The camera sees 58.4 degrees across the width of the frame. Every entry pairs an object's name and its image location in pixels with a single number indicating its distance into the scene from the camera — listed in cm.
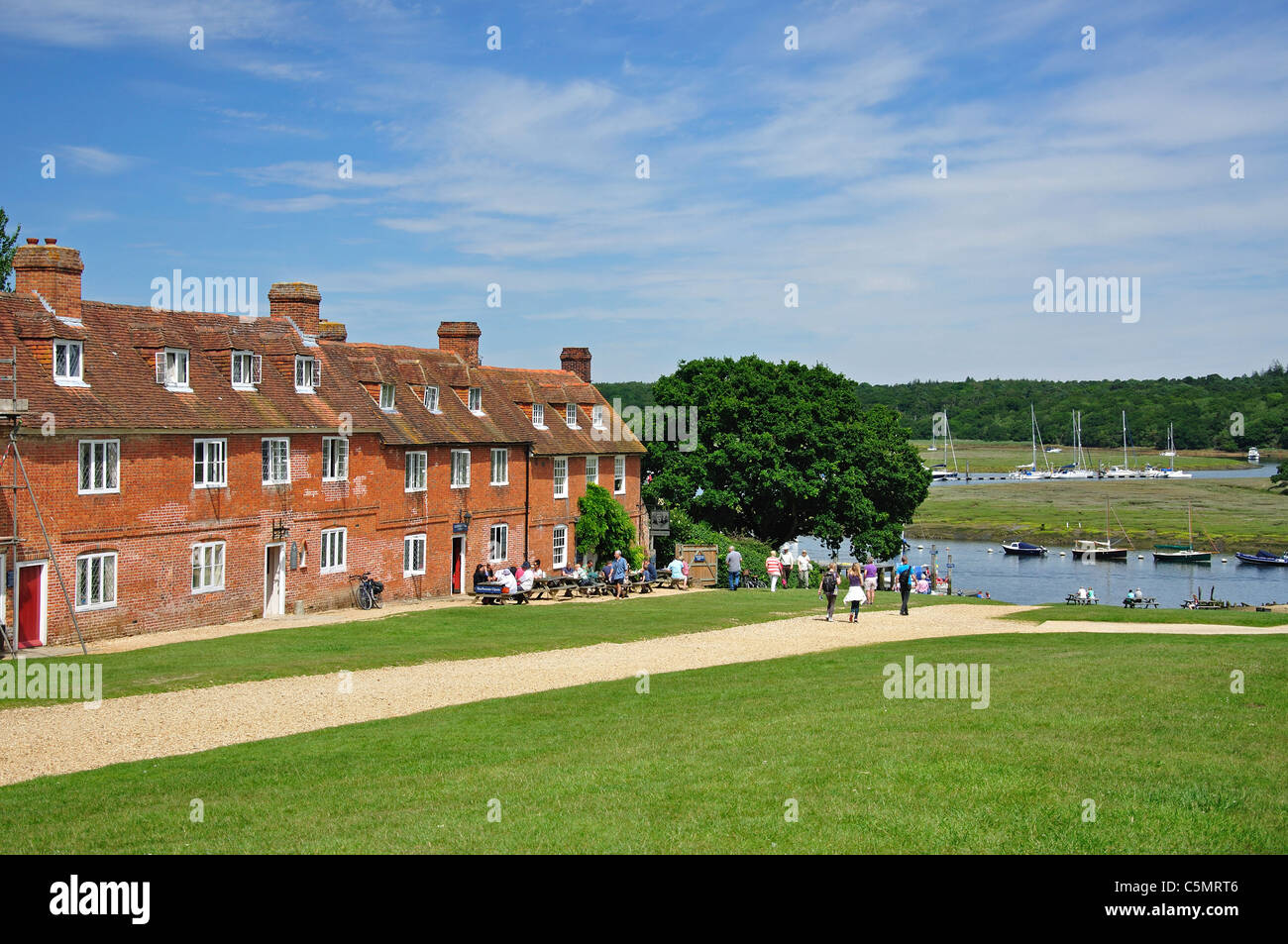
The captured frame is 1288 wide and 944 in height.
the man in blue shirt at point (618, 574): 4559
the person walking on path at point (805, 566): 5928
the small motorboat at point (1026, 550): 11766
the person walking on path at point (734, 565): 4891
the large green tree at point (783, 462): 6656
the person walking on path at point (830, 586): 3625
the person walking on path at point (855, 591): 3611
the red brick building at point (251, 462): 3256
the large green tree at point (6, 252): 6488
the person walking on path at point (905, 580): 3728
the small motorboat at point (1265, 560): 10775
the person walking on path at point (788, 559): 6291
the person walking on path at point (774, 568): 5300
